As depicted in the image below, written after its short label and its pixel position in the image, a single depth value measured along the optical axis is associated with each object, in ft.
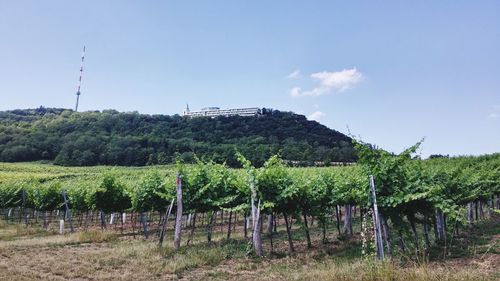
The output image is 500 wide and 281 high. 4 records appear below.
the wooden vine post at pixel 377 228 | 29.18
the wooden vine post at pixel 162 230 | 43.35
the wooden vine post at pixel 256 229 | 37.55
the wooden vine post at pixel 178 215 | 41.79
